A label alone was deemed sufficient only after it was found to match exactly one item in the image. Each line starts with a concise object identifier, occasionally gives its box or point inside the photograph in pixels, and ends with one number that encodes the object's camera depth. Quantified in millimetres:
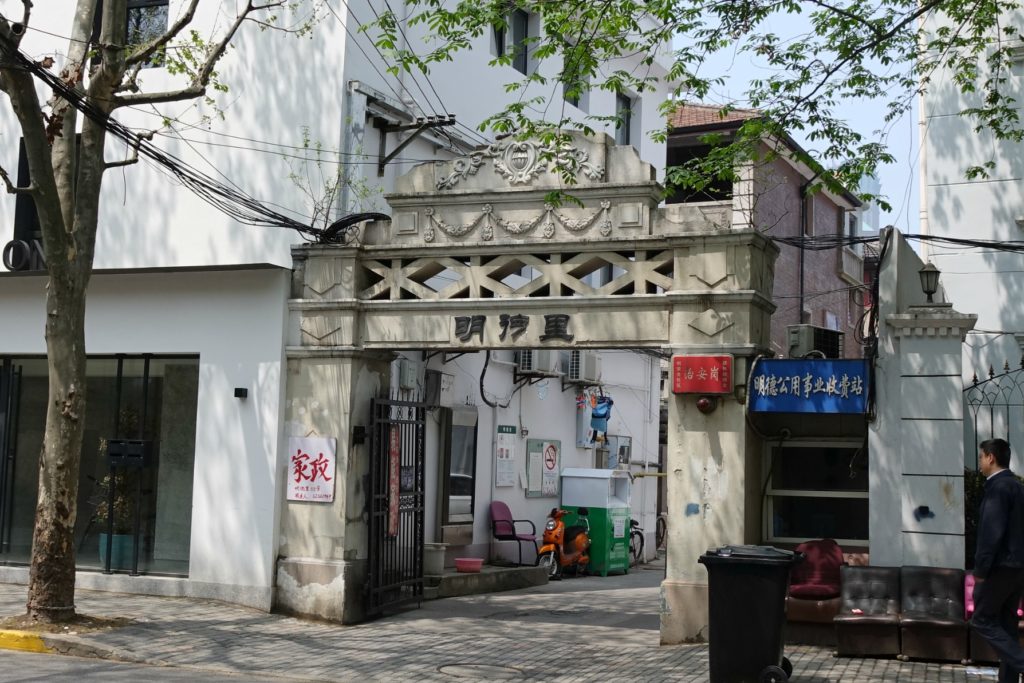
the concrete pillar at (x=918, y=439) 11219
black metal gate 13875
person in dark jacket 8570
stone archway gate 11992
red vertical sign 14445
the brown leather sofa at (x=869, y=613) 10648
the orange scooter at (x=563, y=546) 19516
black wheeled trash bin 9273
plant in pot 14773
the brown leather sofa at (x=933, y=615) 10398
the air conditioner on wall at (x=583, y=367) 21109
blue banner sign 11586
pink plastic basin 16906
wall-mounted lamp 11742
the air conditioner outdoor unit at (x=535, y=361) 19328
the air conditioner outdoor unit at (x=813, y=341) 13133
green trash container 20578
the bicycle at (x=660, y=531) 26859
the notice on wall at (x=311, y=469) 13547
